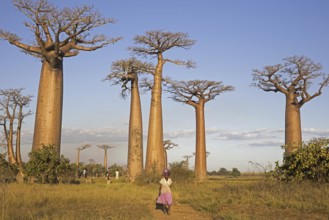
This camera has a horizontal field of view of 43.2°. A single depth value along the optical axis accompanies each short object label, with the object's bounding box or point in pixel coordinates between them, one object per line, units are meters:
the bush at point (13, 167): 16.48
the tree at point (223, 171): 59.76
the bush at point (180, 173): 14.91
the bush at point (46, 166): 12.76
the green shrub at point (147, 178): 14.53
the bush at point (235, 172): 49.73
